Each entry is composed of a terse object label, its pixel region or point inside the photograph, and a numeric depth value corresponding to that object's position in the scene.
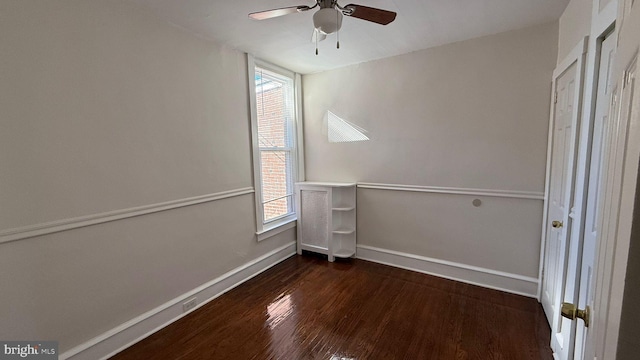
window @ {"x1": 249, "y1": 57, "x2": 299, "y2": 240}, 2.93
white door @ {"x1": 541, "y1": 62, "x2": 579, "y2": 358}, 1.60
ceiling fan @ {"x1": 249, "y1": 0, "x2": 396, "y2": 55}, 1.49
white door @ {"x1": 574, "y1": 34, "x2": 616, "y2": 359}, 1.24
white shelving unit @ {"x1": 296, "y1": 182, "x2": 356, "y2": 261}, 3.21
